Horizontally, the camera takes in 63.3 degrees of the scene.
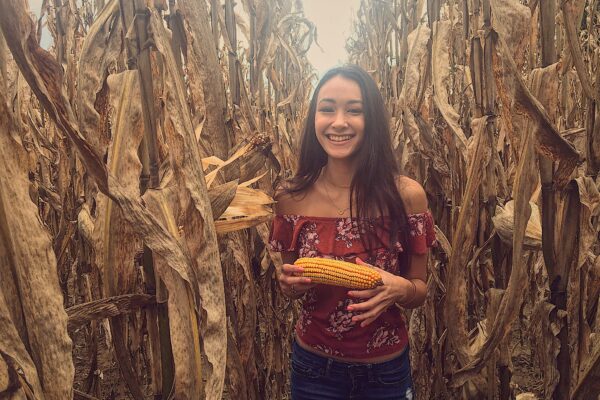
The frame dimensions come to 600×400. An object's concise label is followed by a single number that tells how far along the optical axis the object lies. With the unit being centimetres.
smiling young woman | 134
